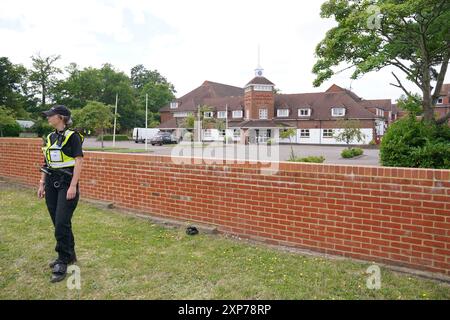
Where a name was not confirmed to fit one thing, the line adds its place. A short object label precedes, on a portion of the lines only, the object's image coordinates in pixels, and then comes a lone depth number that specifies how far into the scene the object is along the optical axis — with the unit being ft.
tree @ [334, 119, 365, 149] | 98.23
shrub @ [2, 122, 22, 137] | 110.42
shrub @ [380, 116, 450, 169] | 22.62
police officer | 12.44
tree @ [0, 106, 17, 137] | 96.99
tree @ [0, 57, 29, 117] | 142.92
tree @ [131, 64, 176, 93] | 304.30
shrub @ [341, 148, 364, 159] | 75.15
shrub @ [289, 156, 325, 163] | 45.03
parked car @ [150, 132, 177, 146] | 126.52
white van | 148.61
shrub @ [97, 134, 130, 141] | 158.55
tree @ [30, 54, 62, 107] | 197.67
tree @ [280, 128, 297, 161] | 63.97
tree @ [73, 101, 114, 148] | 107.86
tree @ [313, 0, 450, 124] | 28.35
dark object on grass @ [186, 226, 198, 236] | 16.83
